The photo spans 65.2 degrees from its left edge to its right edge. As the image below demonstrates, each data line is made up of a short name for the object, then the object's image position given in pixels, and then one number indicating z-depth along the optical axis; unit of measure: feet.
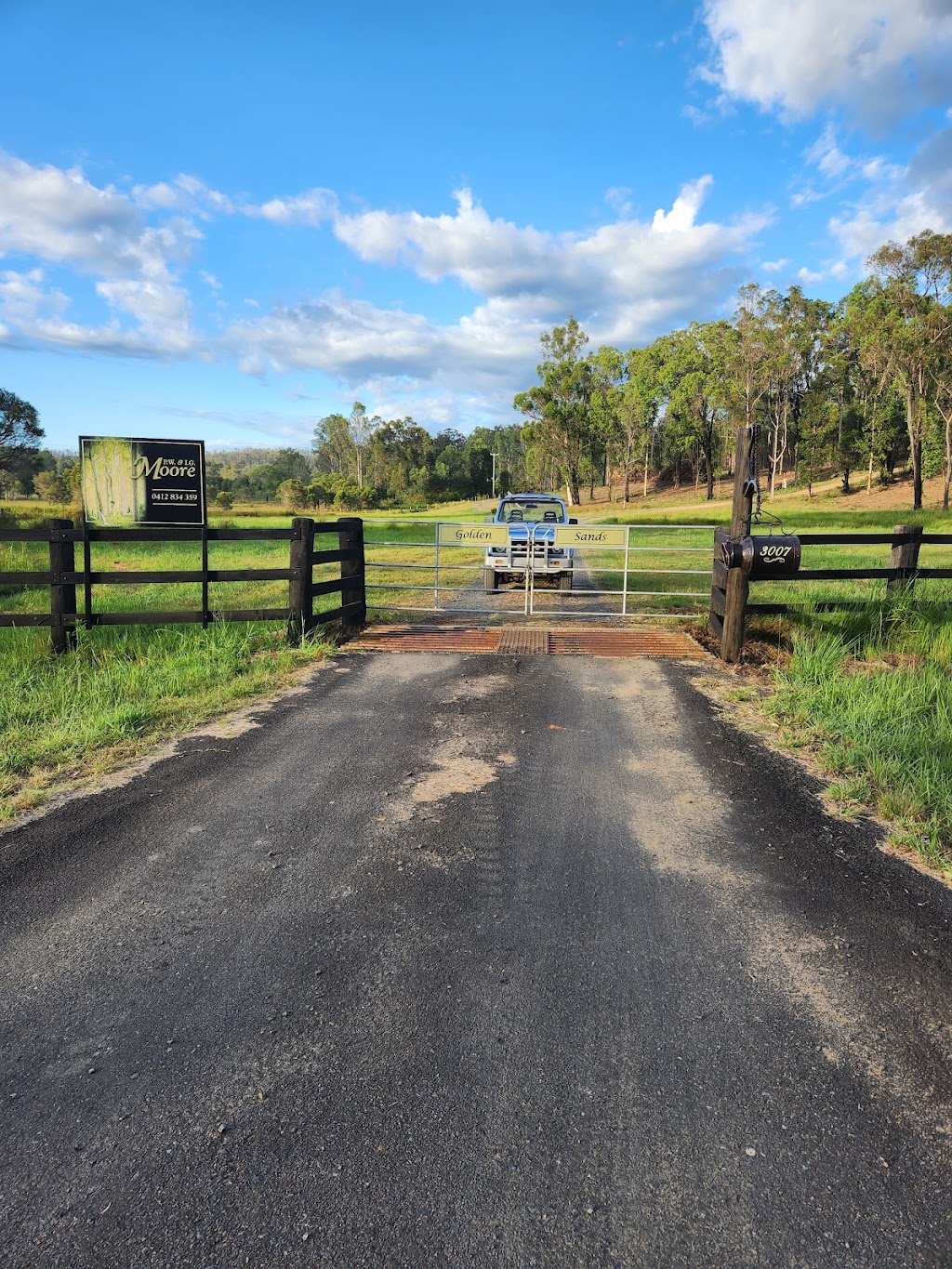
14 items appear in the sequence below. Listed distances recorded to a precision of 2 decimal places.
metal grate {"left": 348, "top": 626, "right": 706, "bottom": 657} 30.78
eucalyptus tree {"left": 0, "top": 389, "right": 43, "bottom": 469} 190.19
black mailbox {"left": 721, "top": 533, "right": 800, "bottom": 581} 27.12
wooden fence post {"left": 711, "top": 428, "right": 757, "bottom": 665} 27.81
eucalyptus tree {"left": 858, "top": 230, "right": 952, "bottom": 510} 129.18
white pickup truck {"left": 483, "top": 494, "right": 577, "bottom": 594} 44.01
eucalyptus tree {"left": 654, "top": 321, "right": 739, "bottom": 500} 183.73
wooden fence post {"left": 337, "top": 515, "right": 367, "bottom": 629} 33.01
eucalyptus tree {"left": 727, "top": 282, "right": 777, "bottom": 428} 173.37
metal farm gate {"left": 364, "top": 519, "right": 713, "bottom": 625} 36.50
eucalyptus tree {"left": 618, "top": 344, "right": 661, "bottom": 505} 197.26
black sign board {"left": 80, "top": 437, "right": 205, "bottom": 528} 28.50
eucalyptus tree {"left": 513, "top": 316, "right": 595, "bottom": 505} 194.49
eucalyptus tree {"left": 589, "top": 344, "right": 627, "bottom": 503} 197.26
